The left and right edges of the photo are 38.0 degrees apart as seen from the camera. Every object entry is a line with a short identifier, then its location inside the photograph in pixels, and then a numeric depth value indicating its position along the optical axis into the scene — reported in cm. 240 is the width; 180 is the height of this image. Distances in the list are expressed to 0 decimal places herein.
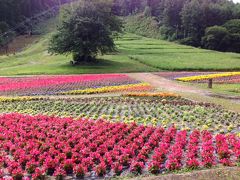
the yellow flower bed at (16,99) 2353
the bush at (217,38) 7719
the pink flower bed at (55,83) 2731
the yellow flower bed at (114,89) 2630
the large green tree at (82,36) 4262
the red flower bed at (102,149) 962
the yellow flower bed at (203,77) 3266
